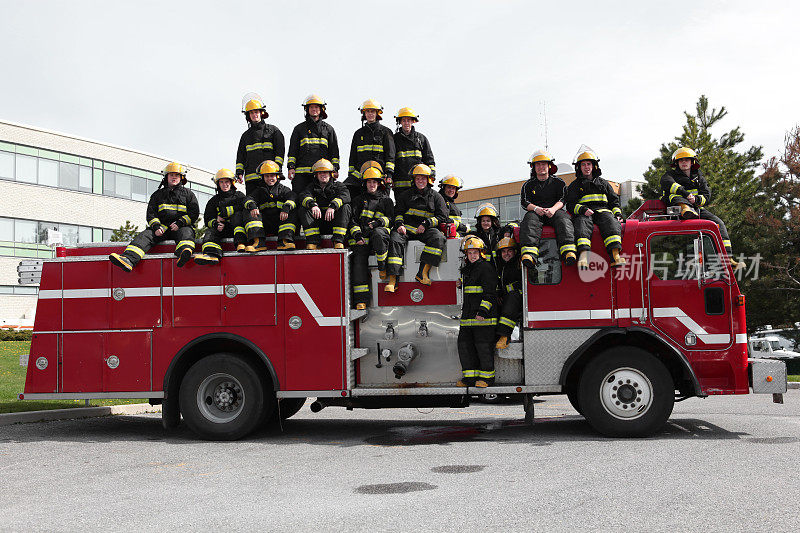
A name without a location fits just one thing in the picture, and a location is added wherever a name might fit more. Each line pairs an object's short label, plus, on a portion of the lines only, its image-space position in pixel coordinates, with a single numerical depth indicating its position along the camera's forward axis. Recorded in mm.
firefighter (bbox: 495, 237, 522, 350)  8133
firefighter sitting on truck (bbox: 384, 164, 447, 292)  8305
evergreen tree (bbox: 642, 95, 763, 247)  22719
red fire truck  7848
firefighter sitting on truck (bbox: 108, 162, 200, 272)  8664
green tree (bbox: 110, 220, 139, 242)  28366
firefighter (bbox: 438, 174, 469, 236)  9766
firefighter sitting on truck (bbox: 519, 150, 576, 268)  8008
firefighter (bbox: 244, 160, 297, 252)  8688
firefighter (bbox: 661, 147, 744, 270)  8555
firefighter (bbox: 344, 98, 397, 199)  9922
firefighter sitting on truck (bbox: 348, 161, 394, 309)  8359
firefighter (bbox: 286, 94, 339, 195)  9945
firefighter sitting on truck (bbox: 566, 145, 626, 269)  7965
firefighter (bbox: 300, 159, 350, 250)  8641
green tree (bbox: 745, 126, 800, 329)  21688
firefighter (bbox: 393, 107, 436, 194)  9969
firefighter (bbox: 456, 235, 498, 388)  8102
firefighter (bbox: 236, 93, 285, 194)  9930
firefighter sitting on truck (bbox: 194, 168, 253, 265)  8609
